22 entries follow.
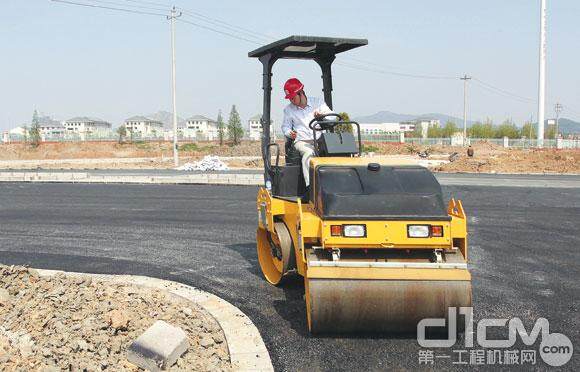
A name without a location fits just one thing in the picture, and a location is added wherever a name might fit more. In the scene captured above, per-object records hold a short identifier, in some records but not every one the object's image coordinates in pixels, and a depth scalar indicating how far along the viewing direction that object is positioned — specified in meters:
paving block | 3.96
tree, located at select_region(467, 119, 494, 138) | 91.69
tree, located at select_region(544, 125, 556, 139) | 94.15
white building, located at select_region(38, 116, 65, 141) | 165.70
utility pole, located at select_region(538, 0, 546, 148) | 45.91
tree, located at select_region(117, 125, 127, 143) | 72.56
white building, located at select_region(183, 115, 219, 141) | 185.75
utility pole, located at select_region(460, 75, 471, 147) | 65.69
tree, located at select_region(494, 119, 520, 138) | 91.31
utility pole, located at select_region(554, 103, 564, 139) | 86.47
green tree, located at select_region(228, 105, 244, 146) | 69.50
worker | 6.61
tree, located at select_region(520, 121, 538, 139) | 93.75
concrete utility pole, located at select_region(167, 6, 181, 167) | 34.97
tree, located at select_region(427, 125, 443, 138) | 93.91
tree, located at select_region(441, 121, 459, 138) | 92.06
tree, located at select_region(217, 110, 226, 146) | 71.28
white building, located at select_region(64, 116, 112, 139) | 153.88
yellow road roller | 4.57
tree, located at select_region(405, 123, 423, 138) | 96.54
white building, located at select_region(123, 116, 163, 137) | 166.12
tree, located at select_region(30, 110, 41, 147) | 70.12
